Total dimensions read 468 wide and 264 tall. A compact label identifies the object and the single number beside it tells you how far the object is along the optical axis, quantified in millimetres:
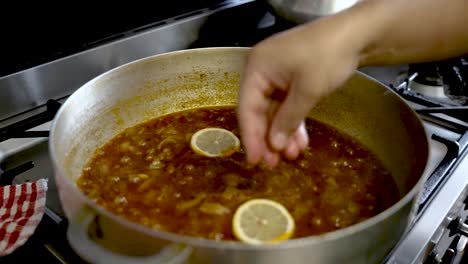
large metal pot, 638
